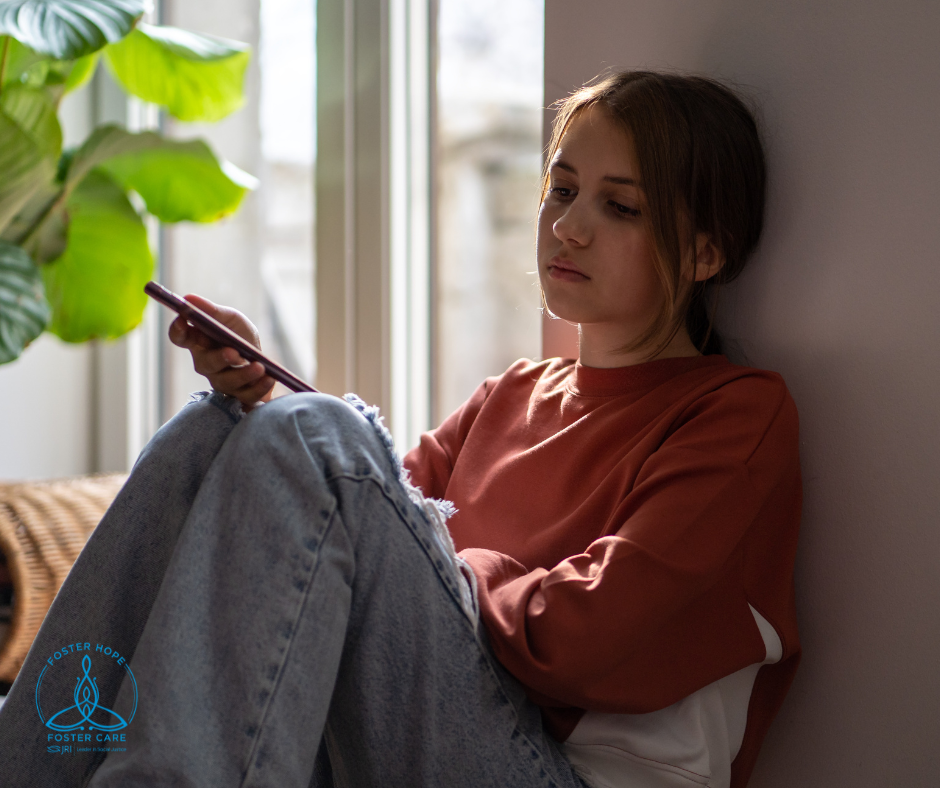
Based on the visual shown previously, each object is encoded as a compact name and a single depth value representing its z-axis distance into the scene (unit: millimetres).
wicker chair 1385
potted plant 1689
